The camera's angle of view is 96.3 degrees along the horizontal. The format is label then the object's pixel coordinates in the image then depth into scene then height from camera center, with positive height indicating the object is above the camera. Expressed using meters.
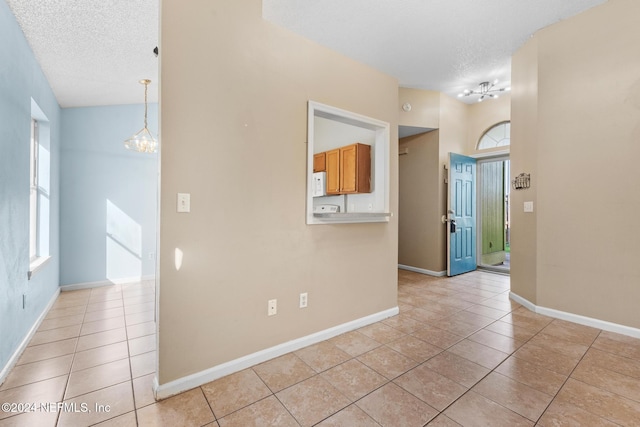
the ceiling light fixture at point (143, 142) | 3.69 +0.93
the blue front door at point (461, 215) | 5.00 -0.02
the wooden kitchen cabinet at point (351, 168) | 3.72 +0.62
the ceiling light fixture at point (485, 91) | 4.55 +2.03
